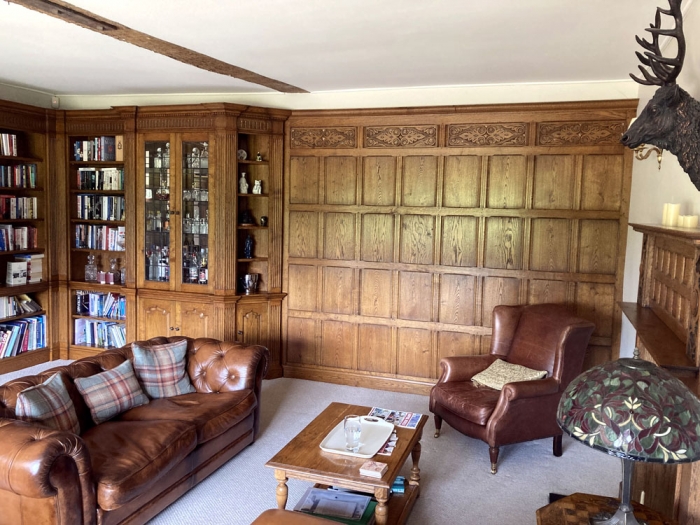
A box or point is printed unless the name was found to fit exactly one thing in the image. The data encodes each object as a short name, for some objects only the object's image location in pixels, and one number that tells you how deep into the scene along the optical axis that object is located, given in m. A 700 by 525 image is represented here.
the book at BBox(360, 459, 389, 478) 2.56
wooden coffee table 2.55
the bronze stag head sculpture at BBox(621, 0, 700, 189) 2.01
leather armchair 3.56
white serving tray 2.80
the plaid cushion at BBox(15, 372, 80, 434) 2.62
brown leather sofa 2.29
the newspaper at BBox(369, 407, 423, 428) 3.19
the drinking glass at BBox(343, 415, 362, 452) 2.84
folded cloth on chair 3.86
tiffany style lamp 1.41
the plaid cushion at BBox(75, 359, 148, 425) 3.09
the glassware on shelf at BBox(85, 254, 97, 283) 5.80
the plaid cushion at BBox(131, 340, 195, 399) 3.54
